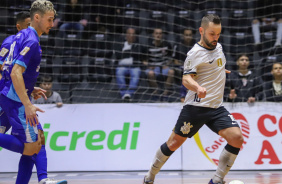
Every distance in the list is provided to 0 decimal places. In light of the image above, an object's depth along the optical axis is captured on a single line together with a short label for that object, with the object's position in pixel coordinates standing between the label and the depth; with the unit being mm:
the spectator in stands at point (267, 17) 20481
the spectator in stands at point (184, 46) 19703
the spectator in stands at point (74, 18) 20078
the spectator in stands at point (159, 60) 19109
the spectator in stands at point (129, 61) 19156
